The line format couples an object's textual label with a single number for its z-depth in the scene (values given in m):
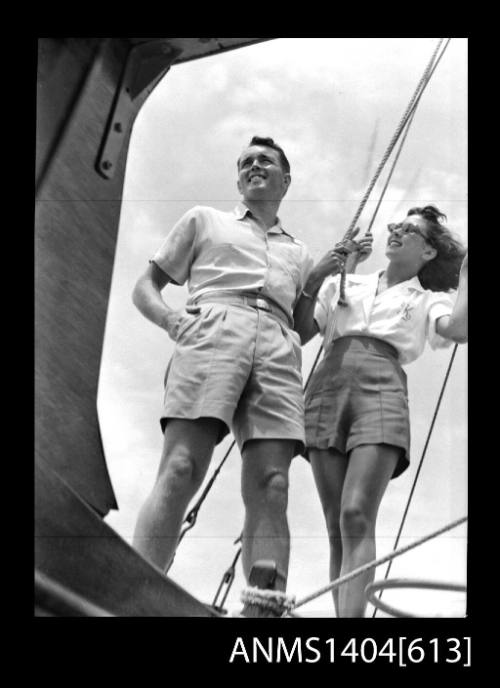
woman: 6.56
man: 6.37
